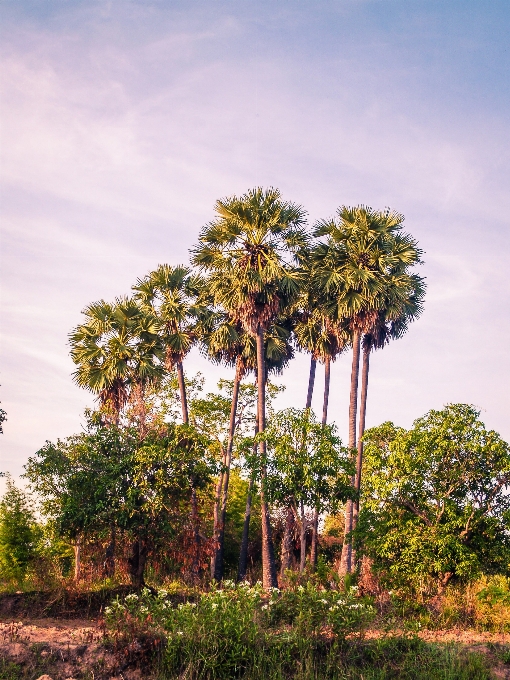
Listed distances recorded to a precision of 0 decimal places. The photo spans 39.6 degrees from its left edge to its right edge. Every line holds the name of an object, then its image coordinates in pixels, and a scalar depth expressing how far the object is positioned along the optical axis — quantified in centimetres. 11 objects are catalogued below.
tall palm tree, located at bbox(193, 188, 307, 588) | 3042
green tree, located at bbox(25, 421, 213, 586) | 2278
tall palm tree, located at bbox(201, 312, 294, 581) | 3631
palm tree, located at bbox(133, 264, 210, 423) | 3706
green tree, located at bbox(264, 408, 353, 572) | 2584
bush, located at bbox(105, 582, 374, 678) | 1191
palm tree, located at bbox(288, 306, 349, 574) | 3522
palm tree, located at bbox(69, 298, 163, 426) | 3312
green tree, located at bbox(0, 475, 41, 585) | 2781
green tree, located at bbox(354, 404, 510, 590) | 2162
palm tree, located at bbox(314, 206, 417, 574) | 3334
